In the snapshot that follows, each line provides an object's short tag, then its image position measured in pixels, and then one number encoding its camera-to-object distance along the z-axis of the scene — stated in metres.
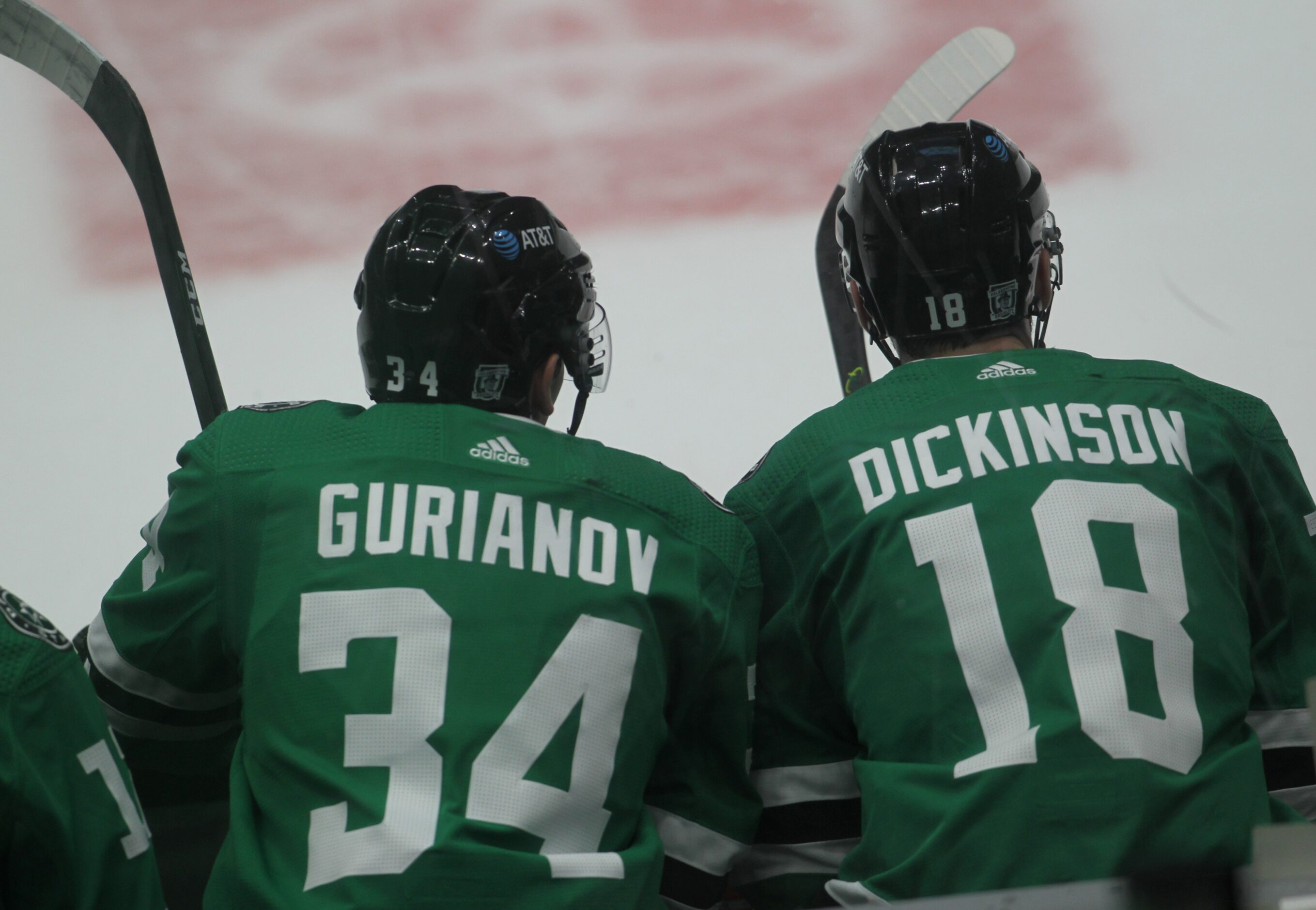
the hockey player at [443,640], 9.51
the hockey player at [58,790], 9.30
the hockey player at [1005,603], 9.57
